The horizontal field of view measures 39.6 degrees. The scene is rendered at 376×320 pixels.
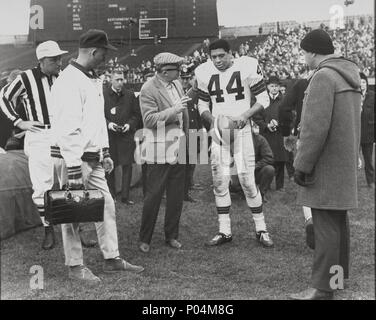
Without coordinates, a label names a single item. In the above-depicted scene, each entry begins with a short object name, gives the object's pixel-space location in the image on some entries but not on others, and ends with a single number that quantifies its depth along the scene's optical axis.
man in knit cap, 3.18
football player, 4.69
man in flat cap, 4.47
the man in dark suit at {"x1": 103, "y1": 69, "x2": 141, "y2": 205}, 6.57
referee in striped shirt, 4.59
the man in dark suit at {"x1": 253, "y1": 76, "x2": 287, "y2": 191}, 7.27
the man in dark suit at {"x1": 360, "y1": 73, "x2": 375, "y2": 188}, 7.47
